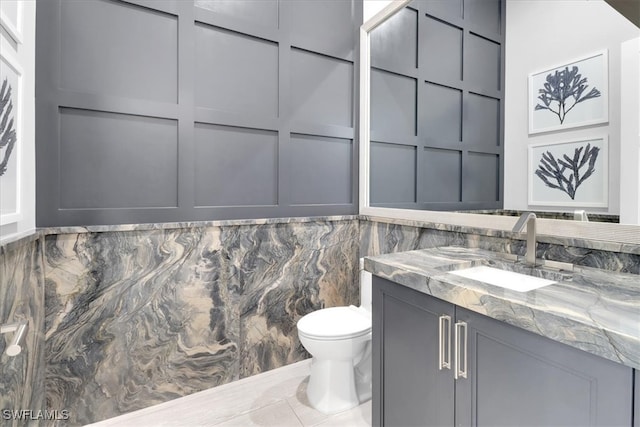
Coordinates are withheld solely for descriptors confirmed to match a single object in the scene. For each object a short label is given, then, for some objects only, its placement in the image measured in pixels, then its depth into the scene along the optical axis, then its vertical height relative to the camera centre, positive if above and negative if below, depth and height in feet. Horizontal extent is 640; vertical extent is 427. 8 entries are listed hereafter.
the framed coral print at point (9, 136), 3.51 +0.89
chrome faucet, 4.22 -0.25
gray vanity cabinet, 2.45 -1.55
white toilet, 5.50 -2.71
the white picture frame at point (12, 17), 3.58 +2.34
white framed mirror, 3.92 -0.05
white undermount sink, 3.99 -0.87
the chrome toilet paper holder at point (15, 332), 2.80 -1.11
